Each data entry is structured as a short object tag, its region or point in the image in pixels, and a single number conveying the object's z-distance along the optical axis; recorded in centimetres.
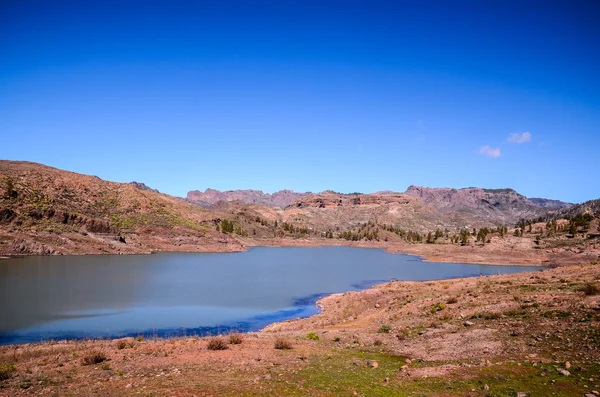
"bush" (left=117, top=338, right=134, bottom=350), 2155
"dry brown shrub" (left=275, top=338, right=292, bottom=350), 2136
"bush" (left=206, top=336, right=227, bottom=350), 2111
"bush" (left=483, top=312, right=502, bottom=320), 2433
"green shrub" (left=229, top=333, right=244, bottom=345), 2258
